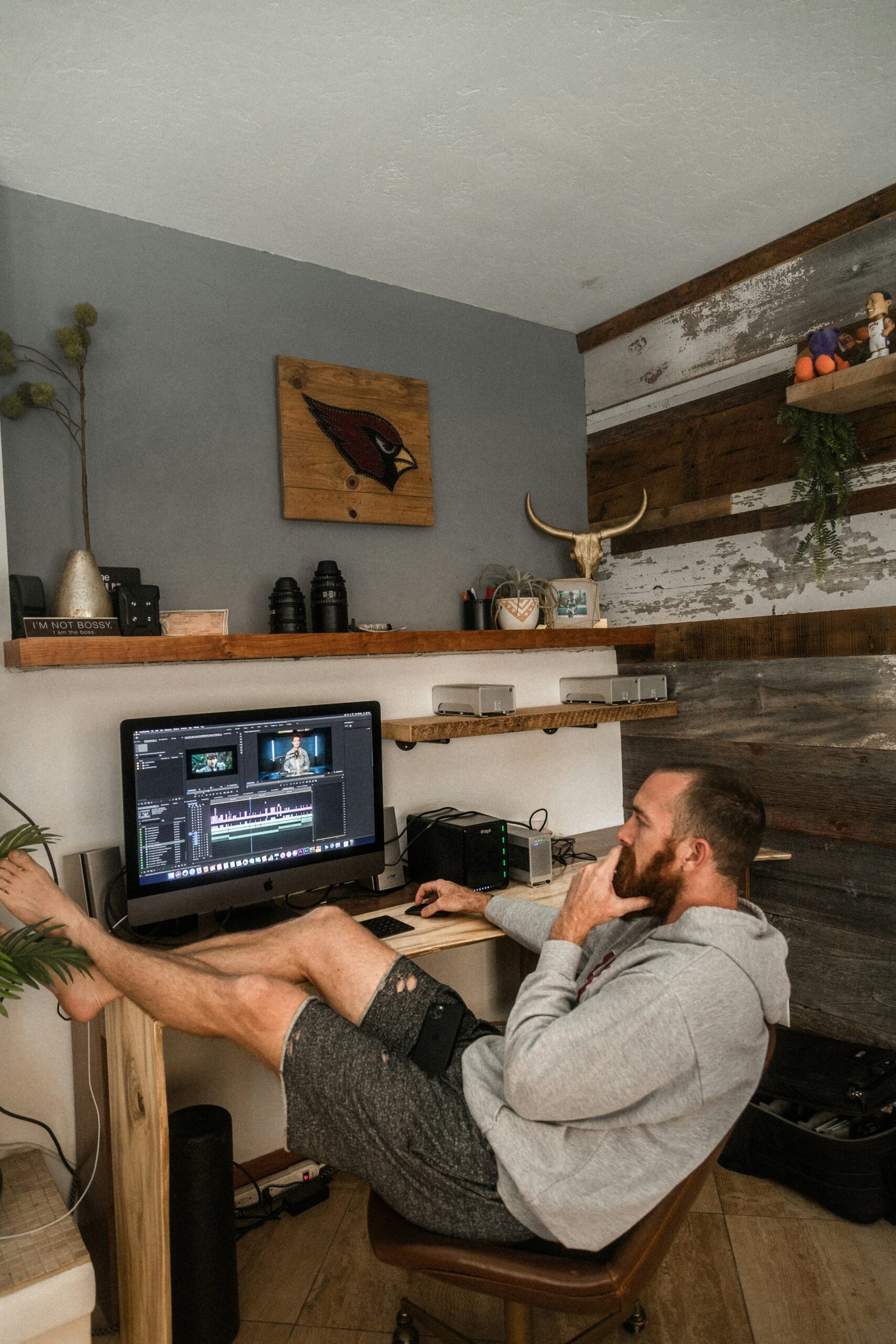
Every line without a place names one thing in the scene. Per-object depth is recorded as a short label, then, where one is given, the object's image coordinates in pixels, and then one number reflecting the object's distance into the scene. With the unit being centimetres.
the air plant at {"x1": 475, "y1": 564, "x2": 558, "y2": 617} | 283
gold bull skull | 303
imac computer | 191
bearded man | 127
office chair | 123
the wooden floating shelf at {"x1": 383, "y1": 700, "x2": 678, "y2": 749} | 235
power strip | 219
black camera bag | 202
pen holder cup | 276
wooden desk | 150
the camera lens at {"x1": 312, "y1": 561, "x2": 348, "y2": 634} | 234
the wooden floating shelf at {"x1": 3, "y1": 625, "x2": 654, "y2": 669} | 179
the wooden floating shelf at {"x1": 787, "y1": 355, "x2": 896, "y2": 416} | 218
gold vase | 195
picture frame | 293
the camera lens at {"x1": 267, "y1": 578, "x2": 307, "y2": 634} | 229
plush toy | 231
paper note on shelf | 205
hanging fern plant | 241
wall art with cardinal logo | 248
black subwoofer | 169
